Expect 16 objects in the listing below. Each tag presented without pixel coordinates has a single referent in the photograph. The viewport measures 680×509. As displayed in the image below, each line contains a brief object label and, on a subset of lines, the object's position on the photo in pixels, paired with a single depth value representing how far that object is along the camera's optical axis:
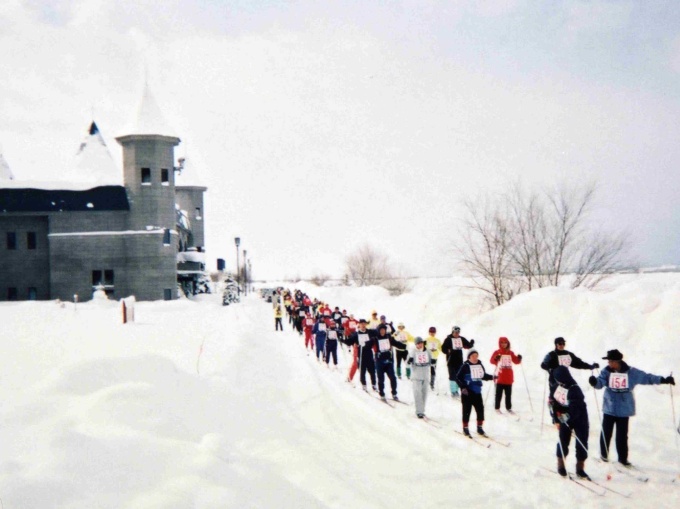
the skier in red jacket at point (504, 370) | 10.86
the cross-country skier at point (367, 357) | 12.91
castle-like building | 46.25
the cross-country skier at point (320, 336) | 17.80
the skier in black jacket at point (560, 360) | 9.27
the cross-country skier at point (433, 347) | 13.53
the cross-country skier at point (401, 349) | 14.87
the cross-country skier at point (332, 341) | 16.50
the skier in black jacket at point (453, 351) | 12.13
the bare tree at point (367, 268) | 72.81
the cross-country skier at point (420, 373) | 10.57
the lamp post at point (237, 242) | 46.16
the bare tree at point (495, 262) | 25.12
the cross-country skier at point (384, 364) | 12.22
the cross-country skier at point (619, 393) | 7.92
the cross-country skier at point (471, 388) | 9.23
